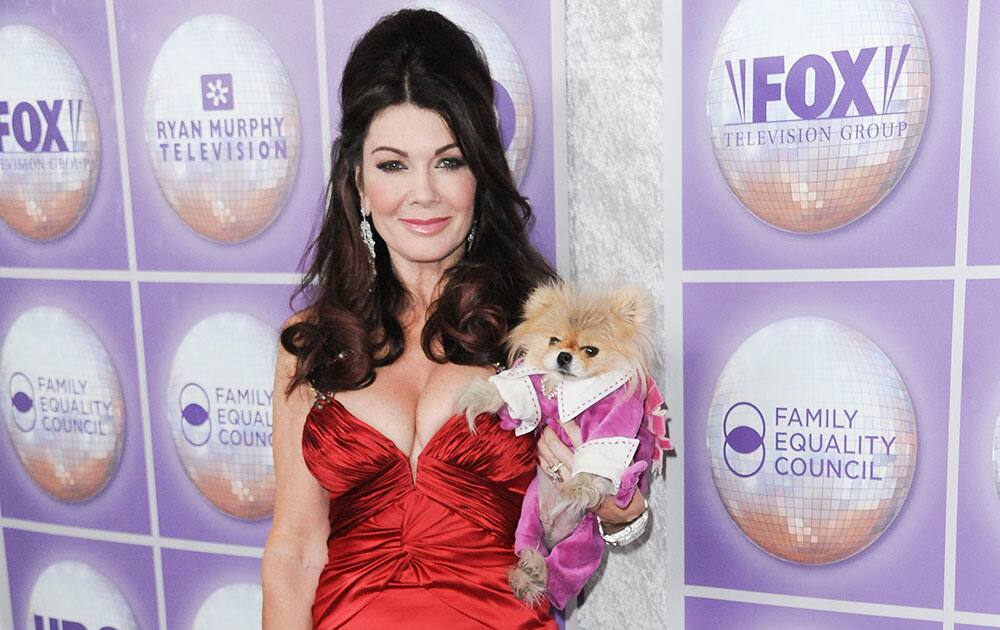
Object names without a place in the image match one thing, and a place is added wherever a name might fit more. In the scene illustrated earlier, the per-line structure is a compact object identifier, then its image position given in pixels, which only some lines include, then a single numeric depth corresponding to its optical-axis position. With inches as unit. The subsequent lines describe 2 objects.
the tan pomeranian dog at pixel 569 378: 61.6
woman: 69.3
